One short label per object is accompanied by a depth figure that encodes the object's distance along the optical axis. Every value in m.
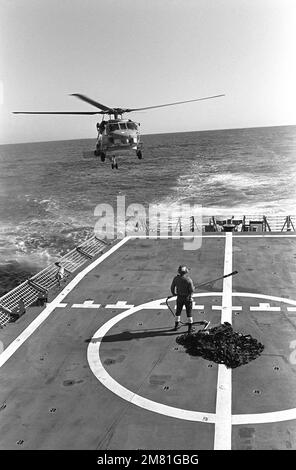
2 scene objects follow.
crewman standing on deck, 12.98
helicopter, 21.91
